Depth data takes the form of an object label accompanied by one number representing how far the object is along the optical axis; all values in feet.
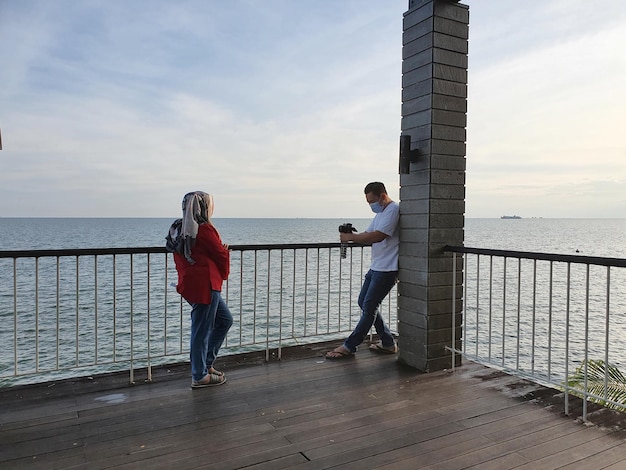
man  12.73
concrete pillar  11.64
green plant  17.95
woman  10.11
